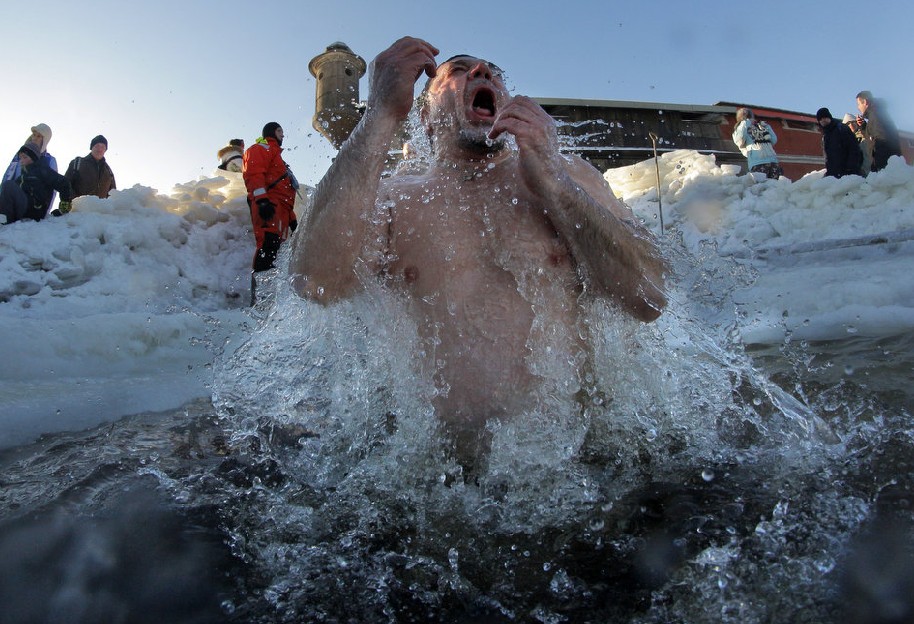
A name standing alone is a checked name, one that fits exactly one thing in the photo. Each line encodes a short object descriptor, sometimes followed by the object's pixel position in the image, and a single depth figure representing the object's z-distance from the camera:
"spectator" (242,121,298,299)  5.82
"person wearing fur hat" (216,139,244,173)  7.80
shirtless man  1.93
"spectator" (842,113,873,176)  7.96
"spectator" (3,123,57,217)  5.69
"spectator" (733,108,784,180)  8.11
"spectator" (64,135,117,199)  6.62
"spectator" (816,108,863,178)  7.43
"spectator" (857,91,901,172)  7.62
